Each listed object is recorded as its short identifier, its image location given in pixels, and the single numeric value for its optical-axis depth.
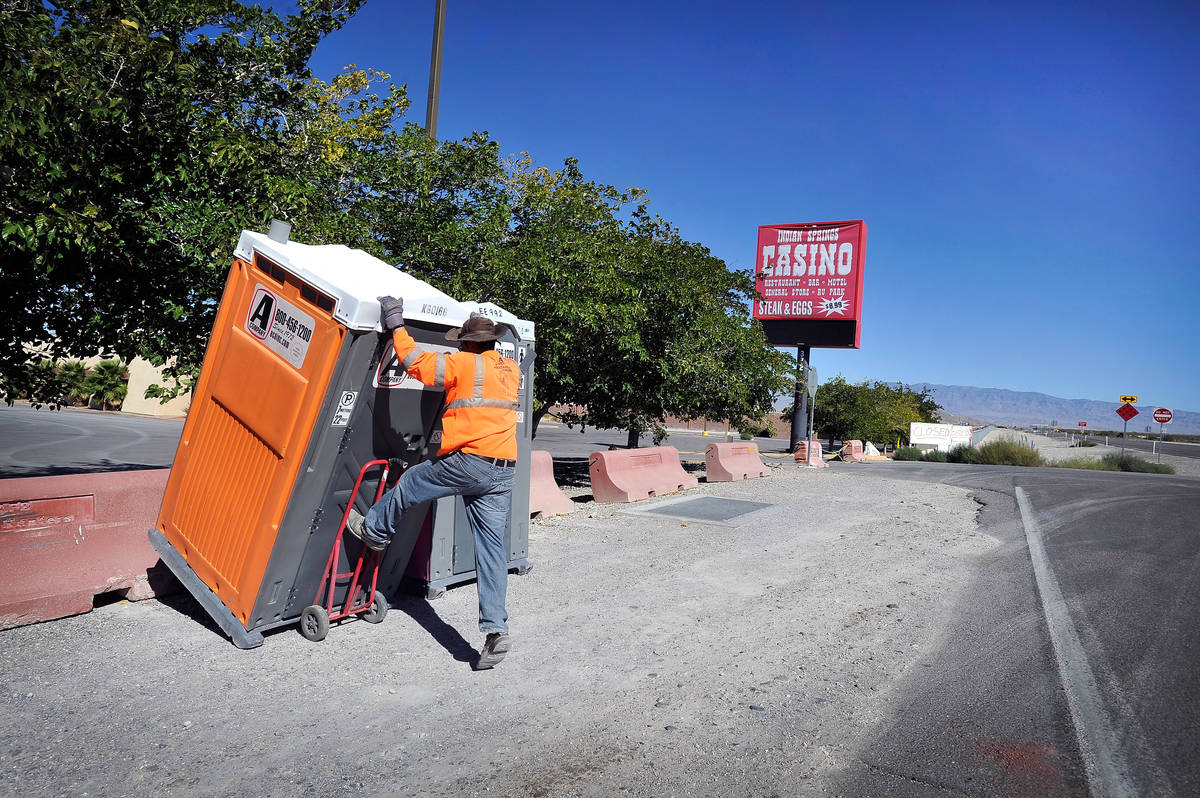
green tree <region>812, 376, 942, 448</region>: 42.53
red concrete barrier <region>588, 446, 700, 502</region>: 11.48
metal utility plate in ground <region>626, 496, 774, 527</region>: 10.04
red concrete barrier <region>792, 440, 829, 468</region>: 22.48
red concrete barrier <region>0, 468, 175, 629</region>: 4.59
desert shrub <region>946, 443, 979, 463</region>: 31.59
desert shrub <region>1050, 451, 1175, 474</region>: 29.52
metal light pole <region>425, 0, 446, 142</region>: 11.33
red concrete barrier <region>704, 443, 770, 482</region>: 16.02
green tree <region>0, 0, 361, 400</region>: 5.56
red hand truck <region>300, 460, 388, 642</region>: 4.60
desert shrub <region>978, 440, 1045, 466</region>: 30.91
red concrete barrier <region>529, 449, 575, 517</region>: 9.57
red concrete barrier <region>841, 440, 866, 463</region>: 29.43
